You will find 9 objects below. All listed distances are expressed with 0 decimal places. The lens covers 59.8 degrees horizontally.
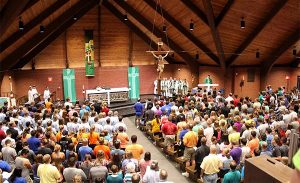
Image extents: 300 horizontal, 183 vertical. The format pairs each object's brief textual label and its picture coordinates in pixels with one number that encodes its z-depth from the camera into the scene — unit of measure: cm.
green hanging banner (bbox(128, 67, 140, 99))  1829
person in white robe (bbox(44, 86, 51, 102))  1448
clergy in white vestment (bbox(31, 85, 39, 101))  1448
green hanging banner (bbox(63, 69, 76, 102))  1707
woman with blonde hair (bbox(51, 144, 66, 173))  561
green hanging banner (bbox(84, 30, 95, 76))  1658
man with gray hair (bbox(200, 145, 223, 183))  595
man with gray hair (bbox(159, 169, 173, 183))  468
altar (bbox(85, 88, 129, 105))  1598
